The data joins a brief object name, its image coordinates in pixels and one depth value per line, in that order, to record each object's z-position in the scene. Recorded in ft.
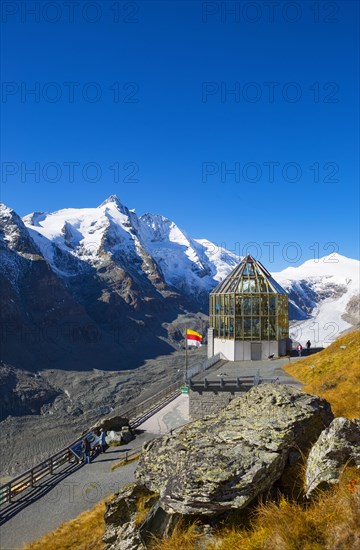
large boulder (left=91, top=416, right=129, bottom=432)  79.61
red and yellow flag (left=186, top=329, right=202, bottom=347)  100.66
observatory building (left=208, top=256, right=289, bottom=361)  116.37
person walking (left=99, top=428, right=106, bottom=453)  71.87
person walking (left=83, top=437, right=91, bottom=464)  66.85
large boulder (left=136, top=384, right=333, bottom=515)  24.59
